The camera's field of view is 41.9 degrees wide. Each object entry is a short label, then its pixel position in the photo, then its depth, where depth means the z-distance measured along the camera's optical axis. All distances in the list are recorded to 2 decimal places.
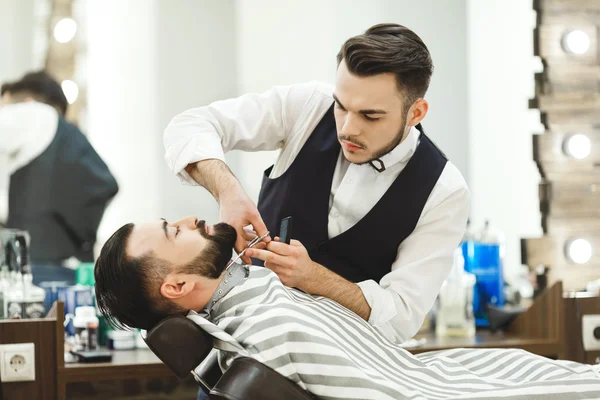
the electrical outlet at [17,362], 2.21
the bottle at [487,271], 3.05
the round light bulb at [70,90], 2.84
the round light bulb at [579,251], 3.06
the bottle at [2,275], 2.44
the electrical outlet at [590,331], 2.75
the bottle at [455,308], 2.86
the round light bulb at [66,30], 2.81
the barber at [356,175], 1.96
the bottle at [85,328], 2.52
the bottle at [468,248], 3.09
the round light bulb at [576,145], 3.07
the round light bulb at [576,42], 3.06
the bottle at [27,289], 2.45
